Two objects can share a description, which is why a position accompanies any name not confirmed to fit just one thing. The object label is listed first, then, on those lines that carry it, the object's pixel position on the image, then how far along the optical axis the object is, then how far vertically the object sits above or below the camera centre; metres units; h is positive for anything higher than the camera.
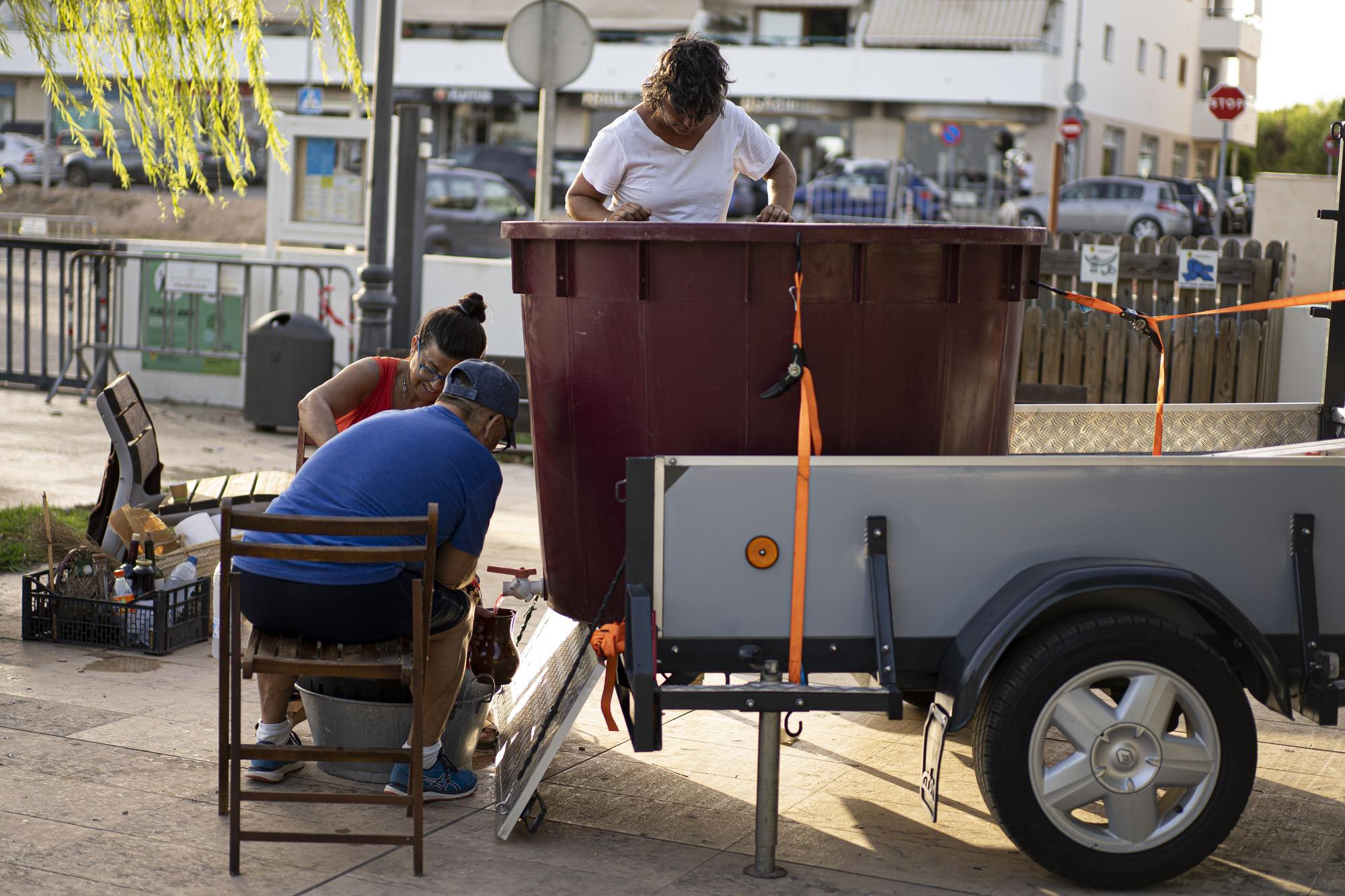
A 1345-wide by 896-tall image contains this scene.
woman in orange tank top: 4.59 -0.35
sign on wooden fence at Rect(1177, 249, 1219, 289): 10.91 +0.27
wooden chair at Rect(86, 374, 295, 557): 6.06 -0.85
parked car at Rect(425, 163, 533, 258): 24.06 +1.00
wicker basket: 5.96 -1.18
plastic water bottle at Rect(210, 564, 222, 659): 5.10 -1.23
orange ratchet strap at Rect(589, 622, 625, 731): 3.72 -0.89
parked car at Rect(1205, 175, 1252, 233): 36.25 +2.24
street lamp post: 9.63 +0.18
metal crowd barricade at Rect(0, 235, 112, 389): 12.20 -0.67
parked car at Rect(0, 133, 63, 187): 37.47 +2.32
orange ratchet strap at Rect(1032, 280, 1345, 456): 4.44 -0.02
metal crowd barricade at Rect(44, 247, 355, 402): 12.05 -0.36
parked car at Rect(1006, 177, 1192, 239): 32.41 +2.02
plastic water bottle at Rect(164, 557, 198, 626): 5.84 -1.23
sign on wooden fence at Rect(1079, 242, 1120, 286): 11.20 +0.28
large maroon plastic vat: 3.78 -0.12
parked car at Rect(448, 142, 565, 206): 35.94 +2.63
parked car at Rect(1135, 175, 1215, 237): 33.19 +2.31
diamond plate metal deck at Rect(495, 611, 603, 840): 3.84 -1.22
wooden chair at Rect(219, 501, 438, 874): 3.71 -0.99
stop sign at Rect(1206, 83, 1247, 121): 26.47 +3.61
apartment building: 41.34 +6.06
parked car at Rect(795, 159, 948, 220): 32.94 +2.09
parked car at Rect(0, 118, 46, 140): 47.16 +3.89
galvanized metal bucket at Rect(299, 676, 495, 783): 4.34 -1.28
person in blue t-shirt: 3.99 -0.63
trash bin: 11.20 -0.76
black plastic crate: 5.67 -1.37
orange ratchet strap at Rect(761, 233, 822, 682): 3.58 -0.39
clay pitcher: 4.72 -1.15
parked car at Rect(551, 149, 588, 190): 36.66 +2.88
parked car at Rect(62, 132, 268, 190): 36.31 +2.12
